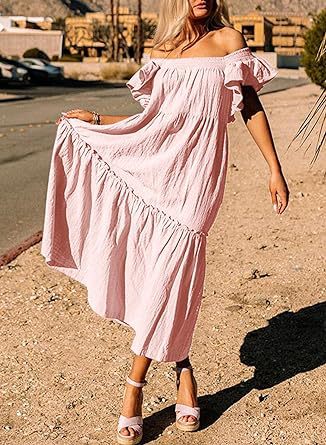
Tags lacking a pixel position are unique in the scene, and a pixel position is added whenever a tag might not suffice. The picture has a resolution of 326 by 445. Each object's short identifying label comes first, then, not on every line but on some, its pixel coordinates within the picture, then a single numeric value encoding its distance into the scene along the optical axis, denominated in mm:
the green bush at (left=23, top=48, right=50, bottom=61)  63312
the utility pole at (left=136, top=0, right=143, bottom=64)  62875
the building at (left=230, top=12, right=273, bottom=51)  93250
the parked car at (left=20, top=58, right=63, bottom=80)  46875
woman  3459
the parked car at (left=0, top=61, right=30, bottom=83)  44312
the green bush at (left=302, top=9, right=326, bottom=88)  25422
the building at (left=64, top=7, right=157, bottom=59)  94312
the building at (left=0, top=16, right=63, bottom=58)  74938
